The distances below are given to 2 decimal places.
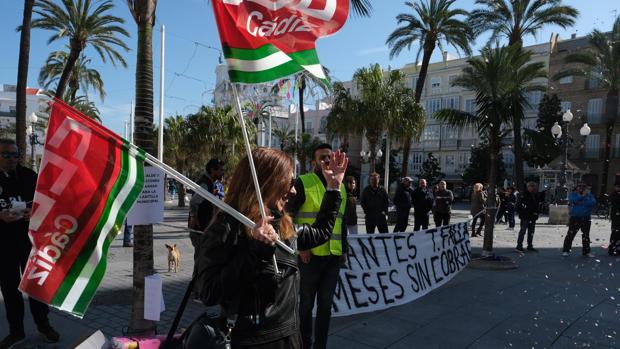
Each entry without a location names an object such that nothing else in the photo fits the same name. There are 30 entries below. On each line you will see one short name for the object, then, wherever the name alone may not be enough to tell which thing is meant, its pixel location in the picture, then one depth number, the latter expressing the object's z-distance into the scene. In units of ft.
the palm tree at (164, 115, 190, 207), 76.02
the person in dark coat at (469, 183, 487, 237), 44.86
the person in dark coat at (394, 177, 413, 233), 38.99
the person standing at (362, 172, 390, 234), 33.58
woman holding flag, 6.43
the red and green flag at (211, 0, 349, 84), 7.79
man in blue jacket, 34.52
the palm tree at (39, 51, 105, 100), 82.67
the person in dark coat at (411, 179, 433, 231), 39.06
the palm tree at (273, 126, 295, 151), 135.22
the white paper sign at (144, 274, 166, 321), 12.82
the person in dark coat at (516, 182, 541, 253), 36.45
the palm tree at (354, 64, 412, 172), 60.29
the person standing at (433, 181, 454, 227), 40.88
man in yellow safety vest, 12.72
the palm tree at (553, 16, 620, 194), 102.27
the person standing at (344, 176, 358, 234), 28.09
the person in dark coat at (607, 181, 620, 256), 35.42
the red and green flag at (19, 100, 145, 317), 6.72
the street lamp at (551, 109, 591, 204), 75.65
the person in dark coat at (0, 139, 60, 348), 13.34
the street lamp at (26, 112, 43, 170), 87.61
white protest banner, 17.84
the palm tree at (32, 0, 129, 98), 55.31
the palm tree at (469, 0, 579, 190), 72.23
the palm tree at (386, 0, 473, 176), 66.80
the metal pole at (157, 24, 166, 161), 29.36
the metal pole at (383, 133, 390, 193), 64.46
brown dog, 24.94
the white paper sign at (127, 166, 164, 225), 13.75
